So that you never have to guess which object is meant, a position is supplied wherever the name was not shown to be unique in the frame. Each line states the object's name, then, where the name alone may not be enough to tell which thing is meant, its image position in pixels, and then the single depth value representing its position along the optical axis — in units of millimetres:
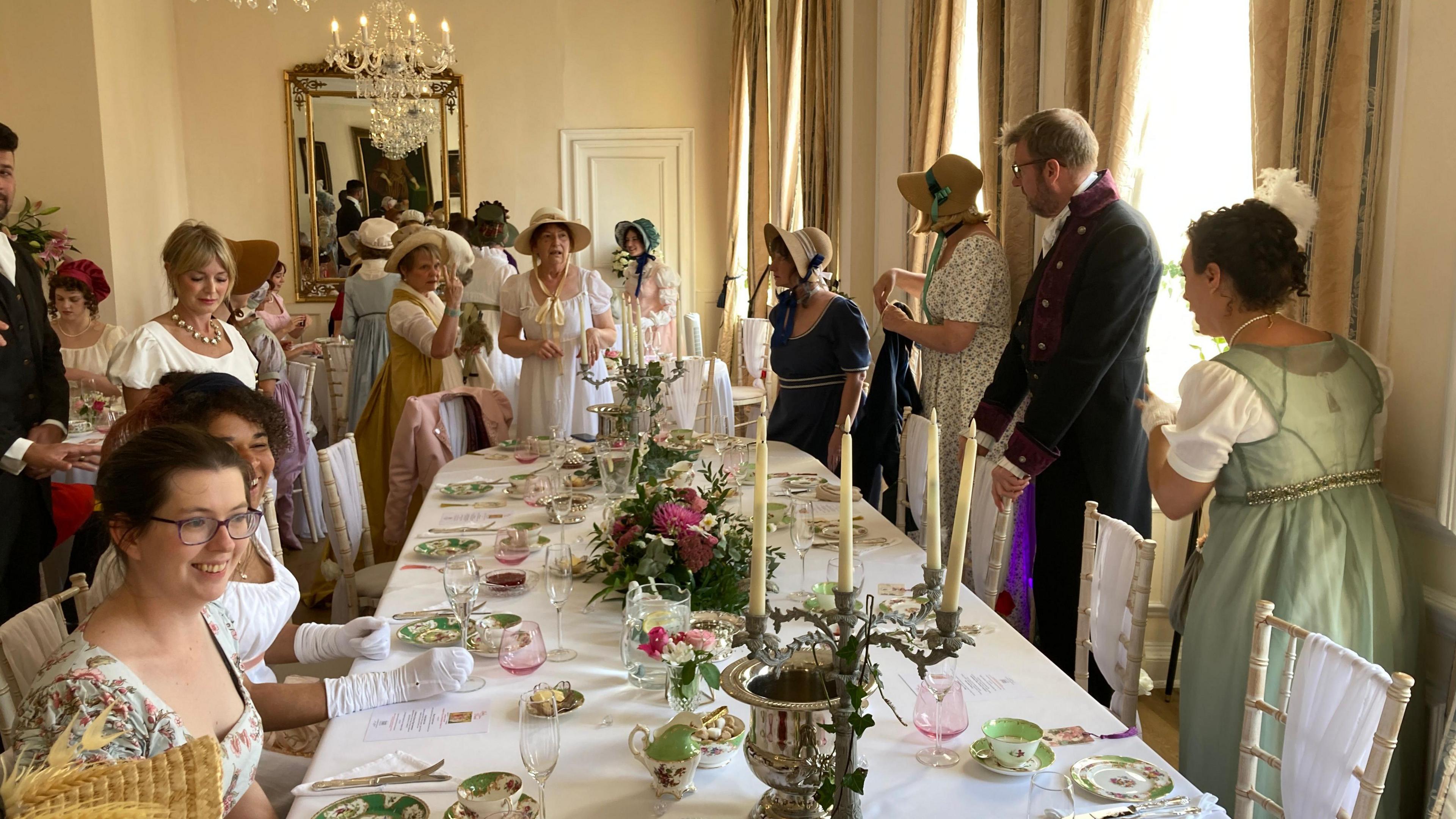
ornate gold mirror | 9188
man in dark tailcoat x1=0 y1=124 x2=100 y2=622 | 2908
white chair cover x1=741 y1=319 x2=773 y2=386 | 7664
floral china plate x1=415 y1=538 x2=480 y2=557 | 2727
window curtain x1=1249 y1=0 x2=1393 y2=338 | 2199
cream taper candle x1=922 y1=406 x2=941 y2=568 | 1207
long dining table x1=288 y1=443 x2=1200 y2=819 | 1511
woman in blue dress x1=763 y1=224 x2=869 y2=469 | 4289
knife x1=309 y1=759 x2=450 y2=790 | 1556
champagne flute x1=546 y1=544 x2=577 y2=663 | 2035
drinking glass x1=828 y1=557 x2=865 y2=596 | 1735
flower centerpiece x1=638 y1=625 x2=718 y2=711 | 1694
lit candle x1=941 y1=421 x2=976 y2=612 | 1190
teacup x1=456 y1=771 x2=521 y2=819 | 1467
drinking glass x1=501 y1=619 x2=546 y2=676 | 1966
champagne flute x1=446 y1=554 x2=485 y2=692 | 2035
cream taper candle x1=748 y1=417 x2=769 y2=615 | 1226
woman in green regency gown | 2070
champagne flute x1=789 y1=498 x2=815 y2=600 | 2318
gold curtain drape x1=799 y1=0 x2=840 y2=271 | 6598
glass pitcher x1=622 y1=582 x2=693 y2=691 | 1901
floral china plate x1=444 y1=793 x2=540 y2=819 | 1457
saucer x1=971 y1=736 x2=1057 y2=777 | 1574
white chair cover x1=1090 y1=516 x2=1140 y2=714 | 2119
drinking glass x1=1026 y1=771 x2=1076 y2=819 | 1281
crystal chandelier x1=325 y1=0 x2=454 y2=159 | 8445
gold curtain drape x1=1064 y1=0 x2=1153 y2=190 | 3158
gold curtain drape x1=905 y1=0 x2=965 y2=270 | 4773
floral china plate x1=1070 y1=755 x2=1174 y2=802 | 1512
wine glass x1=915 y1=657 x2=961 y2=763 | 1618
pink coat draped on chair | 4094
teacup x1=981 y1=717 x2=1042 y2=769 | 1580
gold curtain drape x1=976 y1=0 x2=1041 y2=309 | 3846
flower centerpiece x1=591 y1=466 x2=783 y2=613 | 2199
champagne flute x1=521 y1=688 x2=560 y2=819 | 1428
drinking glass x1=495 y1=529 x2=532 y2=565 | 2561
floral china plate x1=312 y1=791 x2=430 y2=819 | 1475
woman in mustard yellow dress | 4590
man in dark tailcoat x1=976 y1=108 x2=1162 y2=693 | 2891
